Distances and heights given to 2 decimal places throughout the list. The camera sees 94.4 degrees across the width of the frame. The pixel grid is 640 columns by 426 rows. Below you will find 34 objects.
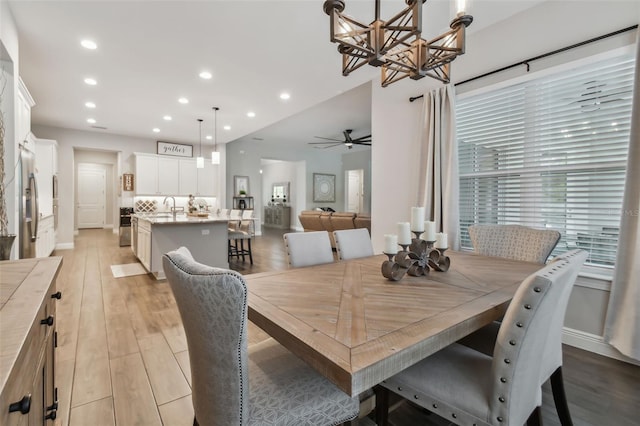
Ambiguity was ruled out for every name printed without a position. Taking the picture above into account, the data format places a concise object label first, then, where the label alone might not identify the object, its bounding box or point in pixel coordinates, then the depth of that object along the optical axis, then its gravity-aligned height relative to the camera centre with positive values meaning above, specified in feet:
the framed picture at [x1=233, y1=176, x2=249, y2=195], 30.76 +1.98
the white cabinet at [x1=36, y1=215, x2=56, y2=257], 15.75 -2.06
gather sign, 26.89 +5.03
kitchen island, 13.57 -1.73
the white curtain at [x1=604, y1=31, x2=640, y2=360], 6.62 -1.25
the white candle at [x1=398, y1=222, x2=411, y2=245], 5.47 -0.53
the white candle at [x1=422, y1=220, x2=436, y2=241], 5.86 -0.50
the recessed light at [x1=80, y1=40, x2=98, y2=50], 10.34 +5.61
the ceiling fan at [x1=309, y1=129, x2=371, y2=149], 24.30 +5.98
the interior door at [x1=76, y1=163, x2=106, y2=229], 33.64 +0.75
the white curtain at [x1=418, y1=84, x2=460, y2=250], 10.07 +1.50
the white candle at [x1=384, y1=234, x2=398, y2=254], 5.31 -0.70
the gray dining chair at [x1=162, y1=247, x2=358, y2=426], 2.64 -1.76
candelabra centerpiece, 5.18 -0.88
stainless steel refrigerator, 9.72 -0.16
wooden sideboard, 1.85 -1.01
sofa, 18.57 -1.07
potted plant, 7.57 +0.38
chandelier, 5.07 +3.07
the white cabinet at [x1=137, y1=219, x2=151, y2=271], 13.96 -2.04
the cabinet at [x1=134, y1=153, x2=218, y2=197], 25.27 +2.44
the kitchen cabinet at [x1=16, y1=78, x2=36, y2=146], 10.30 +3.64
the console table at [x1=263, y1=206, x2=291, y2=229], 37.47 -1.64
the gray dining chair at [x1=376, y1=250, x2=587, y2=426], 3.02 -2.00
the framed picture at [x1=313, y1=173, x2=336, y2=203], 36.11 +2.16
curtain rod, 7.03 +4.21
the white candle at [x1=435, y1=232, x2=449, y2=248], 6.09 -0.71
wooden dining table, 2.71 -1.33
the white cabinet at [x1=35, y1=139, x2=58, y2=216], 18.66 +2.16
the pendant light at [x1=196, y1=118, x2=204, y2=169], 19.79 +2.83
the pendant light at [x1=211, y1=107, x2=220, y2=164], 18.32 +5.71
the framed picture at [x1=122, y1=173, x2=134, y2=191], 25.49 +1.80
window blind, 7.46 +1.56
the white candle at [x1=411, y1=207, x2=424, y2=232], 5.71 -0.28
